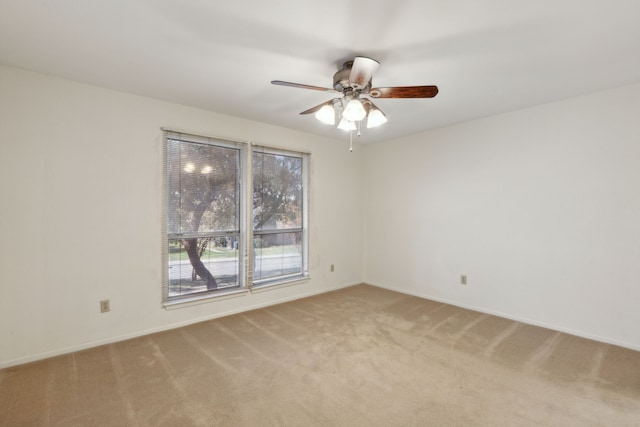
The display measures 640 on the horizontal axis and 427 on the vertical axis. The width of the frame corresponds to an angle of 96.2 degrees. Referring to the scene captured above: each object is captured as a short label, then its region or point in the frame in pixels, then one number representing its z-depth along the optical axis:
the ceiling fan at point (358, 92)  1.95
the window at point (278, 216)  3.83
